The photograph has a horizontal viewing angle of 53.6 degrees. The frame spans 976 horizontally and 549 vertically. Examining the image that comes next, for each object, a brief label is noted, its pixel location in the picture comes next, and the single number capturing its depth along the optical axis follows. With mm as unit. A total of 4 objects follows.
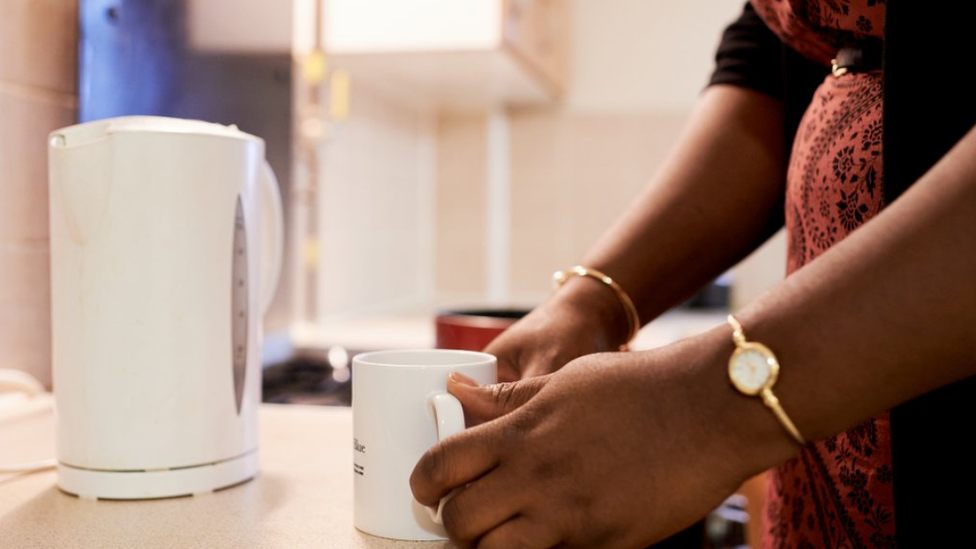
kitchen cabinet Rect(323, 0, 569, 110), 2115
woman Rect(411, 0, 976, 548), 433
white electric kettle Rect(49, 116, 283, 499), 611
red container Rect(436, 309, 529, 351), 1010
